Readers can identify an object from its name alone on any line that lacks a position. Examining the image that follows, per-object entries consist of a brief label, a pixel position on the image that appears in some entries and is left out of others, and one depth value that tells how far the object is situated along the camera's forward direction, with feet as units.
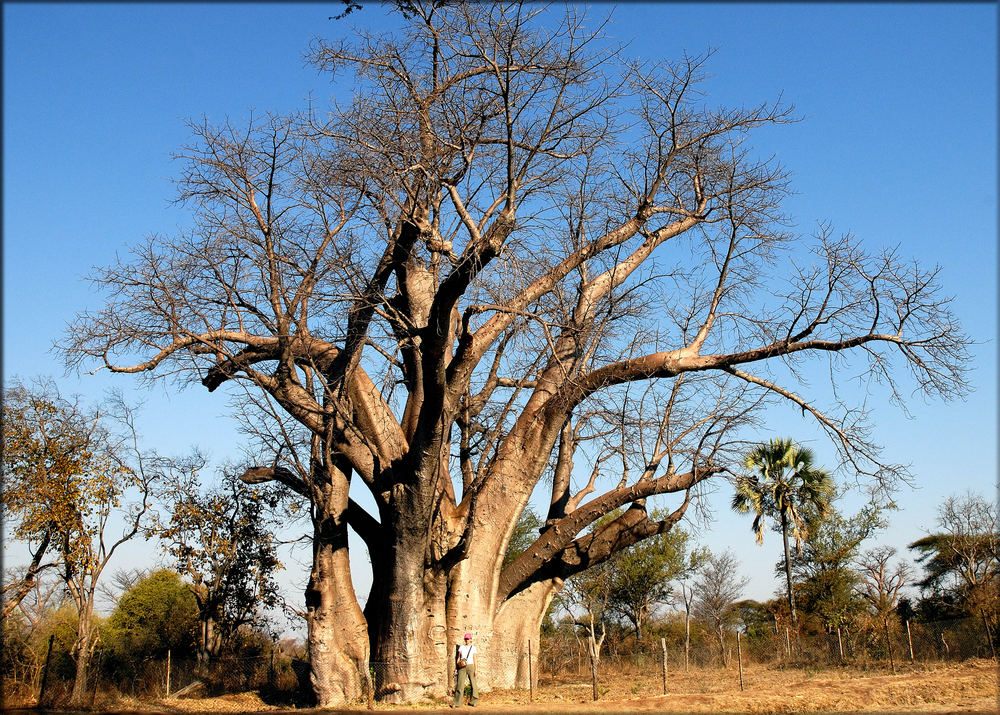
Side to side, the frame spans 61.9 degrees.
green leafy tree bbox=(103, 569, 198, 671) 62.95
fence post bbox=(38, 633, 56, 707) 47.07
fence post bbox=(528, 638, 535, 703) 42.53
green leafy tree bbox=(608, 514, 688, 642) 97.14
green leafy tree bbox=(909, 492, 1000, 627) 71.61
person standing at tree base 39.75
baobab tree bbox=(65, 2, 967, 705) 36.01
